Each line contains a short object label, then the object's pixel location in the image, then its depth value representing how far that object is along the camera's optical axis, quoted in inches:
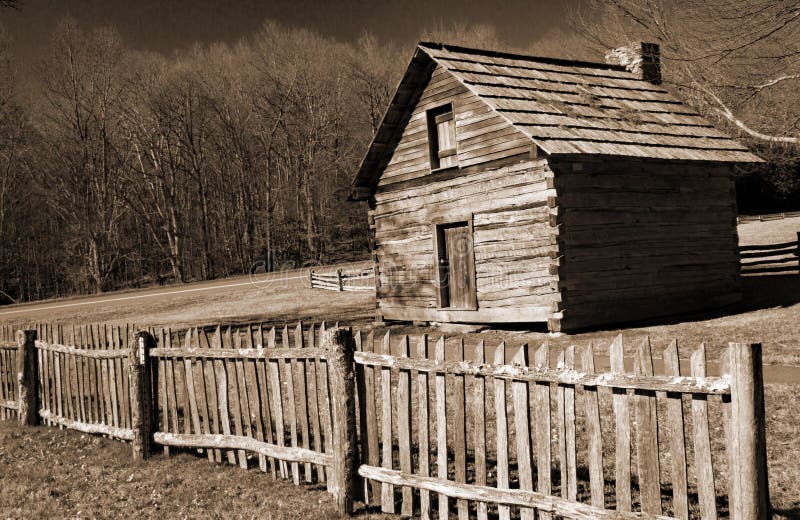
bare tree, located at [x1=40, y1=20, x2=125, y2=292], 1471.5
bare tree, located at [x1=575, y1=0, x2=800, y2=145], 946.7
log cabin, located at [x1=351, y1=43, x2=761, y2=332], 601.0
